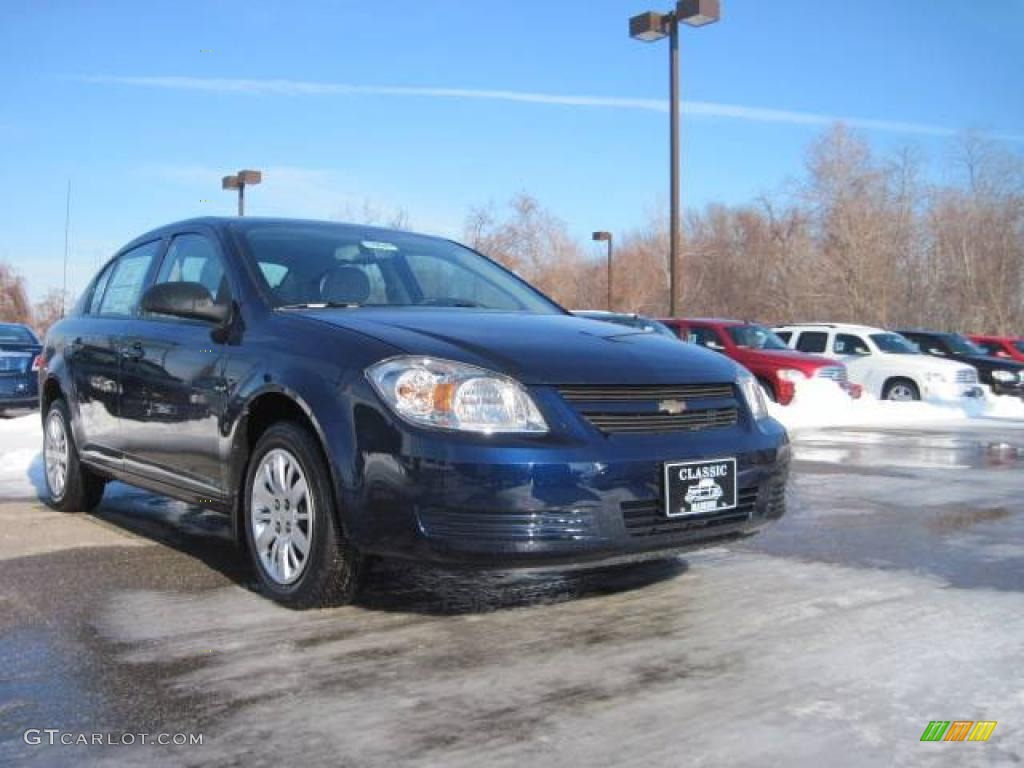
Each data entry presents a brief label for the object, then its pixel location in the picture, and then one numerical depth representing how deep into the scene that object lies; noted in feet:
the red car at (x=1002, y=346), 79.11
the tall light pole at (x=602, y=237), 137.18
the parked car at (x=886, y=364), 59.21
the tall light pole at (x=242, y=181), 87.86
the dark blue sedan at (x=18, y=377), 41.55
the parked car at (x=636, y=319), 38.51
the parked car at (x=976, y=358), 68.64
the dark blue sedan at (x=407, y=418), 11.52
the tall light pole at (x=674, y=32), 57.62
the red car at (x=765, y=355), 51.85
